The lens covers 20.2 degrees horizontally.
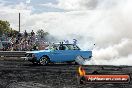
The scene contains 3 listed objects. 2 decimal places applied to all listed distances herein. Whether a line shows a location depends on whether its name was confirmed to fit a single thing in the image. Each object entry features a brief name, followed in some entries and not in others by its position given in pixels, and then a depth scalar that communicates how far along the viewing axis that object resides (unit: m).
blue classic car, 23.11
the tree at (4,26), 85.06
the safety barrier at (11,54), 28.67
